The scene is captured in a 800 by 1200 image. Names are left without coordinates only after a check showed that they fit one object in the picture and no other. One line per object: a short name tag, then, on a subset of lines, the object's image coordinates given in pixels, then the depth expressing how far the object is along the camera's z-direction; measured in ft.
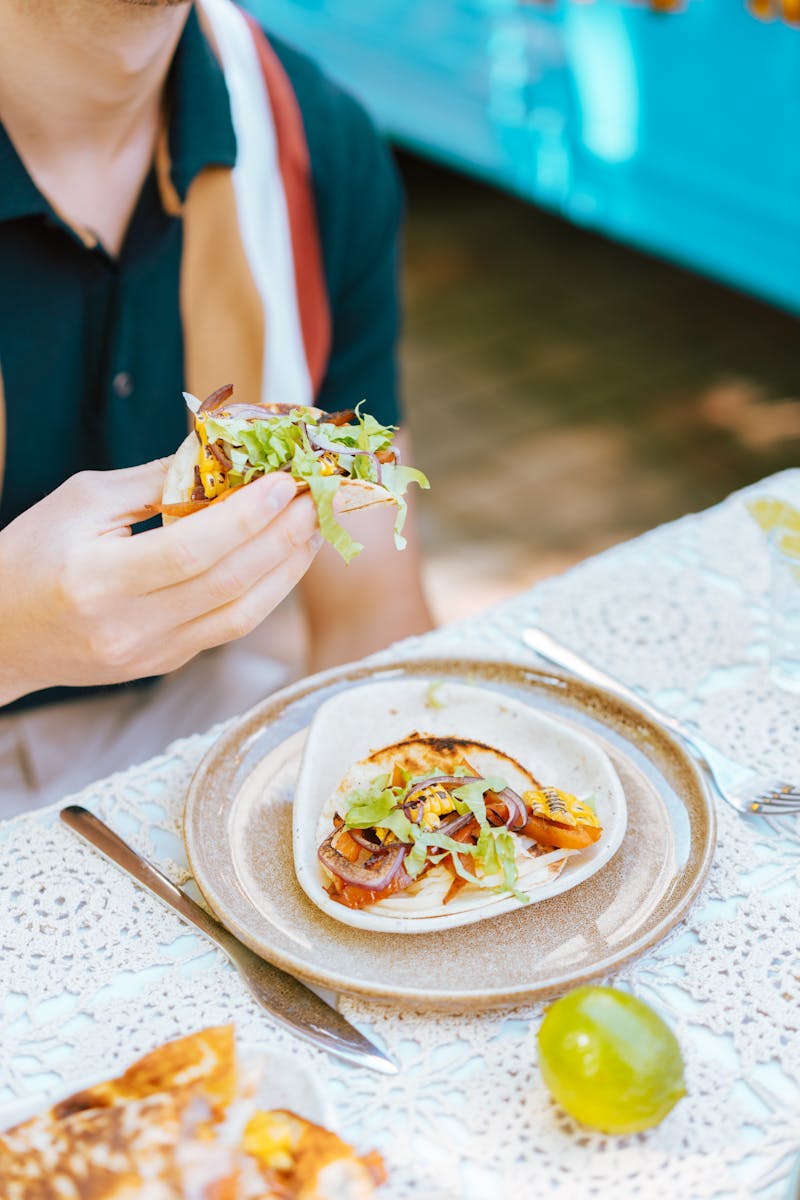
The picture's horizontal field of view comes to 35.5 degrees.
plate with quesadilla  2.06
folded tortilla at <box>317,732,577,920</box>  2.59
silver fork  3.01
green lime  2.13
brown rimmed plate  2.46
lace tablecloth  2.19
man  4.07
